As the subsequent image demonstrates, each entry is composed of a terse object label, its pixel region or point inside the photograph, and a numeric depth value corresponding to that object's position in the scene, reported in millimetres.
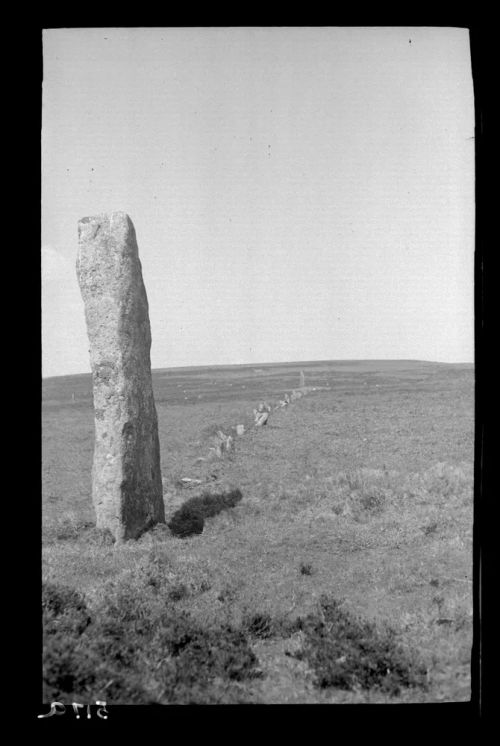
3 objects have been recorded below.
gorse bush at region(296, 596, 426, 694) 5527
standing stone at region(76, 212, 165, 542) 8945
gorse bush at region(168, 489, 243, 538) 9913
